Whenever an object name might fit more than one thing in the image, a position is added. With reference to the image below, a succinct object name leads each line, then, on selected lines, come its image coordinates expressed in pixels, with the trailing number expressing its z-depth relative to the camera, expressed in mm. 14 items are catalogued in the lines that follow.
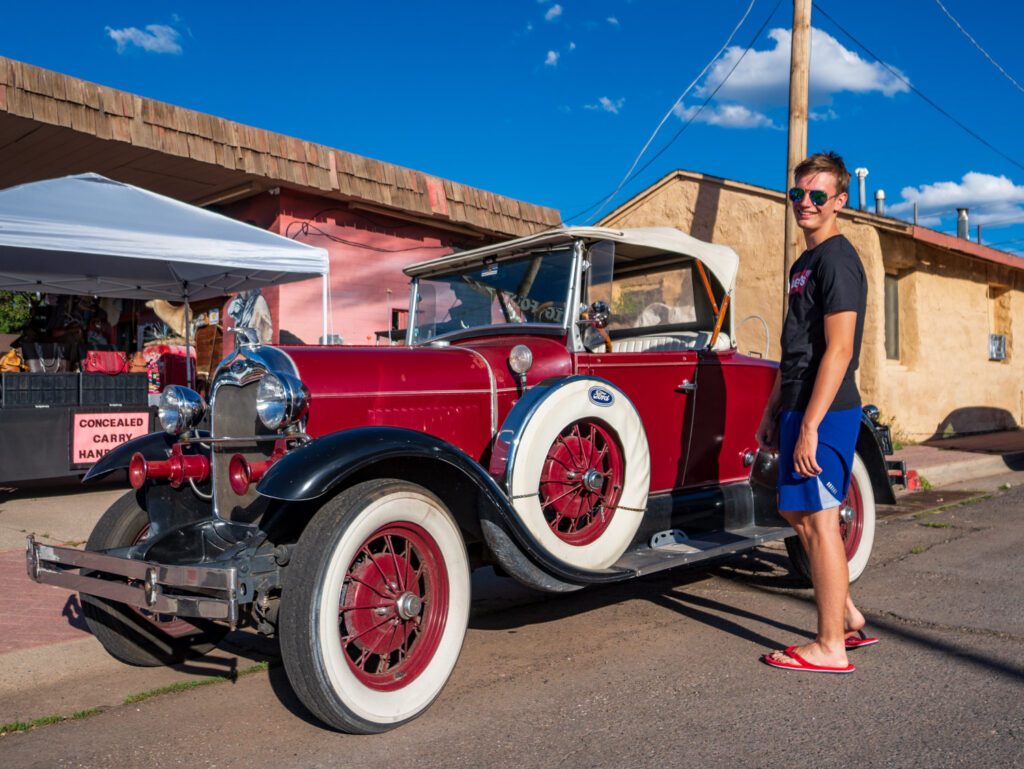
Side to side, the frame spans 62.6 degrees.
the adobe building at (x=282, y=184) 7801
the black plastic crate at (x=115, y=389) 7227
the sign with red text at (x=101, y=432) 7039
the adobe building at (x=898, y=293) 11023
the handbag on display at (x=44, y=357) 8008
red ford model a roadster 2676
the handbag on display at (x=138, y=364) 8220
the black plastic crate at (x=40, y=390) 6711
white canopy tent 6402
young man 3105
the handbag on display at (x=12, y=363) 7648
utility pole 8656
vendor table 6676
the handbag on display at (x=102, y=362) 7406
